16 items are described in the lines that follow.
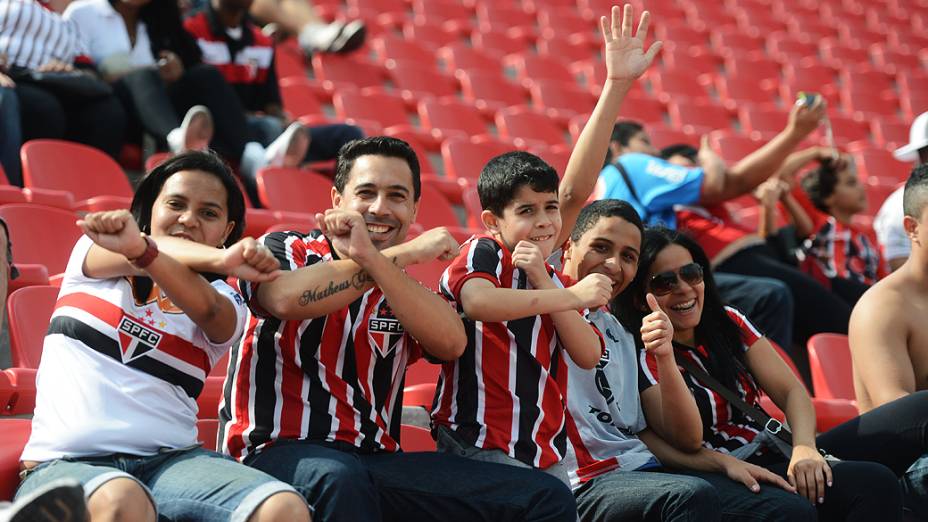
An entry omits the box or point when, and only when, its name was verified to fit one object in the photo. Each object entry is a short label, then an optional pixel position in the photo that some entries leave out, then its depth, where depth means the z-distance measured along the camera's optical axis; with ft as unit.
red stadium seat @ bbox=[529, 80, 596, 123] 53.21
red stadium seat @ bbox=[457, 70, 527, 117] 52.01
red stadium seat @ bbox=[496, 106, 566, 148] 46.52
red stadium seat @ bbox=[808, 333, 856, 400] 25.73
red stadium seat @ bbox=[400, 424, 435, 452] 18.94
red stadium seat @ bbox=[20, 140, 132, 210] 28.43
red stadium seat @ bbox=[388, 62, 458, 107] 51.16
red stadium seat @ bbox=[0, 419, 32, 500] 15.03
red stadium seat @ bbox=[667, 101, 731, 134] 54.75
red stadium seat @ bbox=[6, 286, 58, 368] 18.56
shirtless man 20.81
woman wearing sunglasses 18.21
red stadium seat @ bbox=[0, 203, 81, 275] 22.80
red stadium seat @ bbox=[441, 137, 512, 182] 38.91
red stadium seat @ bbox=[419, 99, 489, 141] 45.52
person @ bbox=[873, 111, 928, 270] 32.27
